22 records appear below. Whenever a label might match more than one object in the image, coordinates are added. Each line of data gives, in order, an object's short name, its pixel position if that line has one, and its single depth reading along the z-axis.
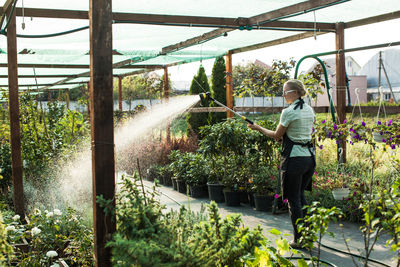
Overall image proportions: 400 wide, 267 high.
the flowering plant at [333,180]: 5.41
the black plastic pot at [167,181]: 8.32
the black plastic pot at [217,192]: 6.54
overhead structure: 2.48
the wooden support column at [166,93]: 10.30
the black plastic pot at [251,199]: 6.09
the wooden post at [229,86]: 8.59
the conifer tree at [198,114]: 13.43
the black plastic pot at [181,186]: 7.48
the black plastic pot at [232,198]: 6.20
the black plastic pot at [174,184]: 7.85
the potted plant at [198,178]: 6.99
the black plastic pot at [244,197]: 6.23
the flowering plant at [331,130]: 5.57
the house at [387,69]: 41.20
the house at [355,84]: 32.08
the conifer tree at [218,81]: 13.88
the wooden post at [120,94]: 12.58
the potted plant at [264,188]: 5.77
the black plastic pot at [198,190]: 6.99
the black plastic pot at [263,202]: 5.75
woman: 4.03
